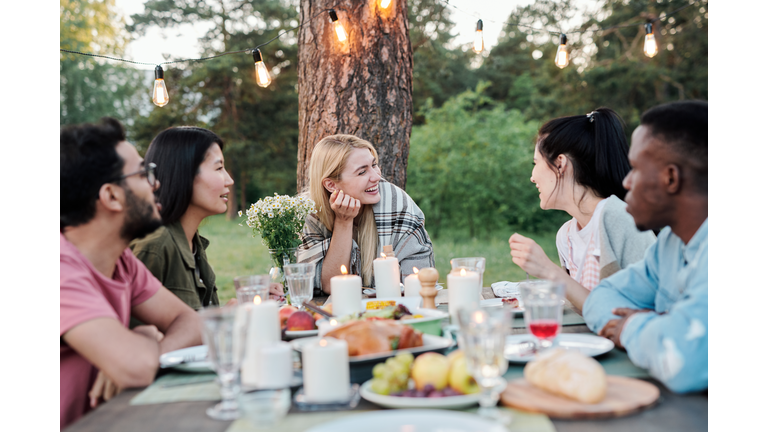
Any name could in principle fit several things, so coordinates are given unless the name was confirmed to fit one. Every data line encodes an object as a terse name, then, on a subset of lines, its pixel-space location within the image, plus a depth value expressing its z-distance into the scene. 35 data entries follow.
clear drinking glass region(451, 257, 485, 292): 2.18
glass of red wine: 1.48
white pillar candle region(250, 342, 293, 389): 1.35
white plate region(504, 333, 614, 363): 1.59
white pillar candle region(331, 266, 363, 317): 2.02
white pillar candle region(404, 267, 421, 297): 2.40
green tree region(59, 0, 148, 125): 17.16
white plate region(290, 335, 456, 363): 1.42
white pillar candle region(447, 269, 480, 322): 1.94
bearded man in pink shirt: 1.51
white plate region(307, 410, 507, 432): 1.06
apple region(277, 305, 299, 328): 1.96
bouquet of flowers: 2.87
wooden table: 1.16
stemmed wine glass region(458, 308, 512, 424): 1.14
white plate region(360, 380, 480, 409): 1.21
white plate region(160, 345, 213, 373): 1.60
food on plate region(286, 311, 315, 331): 1.85
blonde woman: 3.42
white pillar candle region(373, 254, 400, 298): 2.47
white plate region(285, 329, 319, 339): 1.83
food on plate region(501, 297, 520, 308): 2.40
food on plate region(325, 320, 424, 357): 1.46
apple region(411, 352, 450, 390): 1.28
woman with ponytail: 2.56
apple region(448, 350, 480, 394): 1.25
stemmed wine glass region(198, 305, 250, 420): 1.23
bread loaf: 1.23
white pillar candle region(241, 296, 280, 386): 1.52
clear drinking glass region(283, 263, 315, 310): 2.28
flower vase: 2.87
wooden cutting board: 1.19
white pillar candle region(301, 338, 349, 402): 1.27
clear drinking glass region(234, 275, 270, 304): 1.89
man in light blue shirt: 1.32
